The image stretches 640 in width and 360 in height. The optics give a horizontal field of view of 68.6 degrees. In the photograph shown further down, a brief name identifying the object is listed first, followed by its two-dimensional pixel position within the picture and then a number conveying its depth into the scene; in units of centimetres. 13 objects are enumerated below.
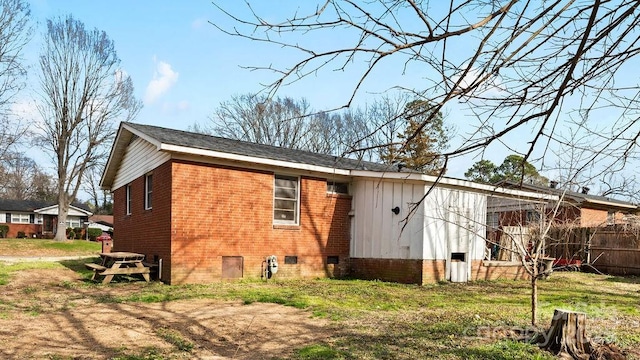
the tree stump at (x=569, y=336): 548
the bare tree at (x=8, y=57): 2367
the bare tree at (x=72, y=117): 3000
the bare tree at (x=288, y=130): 3459
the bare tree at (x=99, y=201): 5873
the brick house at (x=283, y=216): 1195
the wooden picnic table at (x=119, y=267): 1177
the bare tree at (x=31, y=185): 6216
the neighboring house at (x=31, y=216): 4738
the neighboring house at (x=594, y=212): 2140
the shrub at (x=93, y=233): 4284
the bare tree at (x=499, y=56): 210
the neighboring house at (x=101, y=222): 5356
